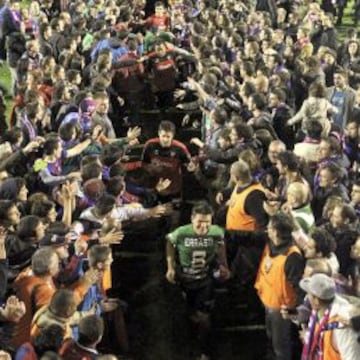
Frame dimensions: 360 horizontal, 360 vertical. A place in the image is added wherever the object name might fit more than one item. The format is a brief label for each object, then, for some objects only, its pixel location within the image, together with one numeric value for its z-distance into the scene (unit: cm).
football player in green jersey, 632
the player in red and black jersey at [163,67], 1177
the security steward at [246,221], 674
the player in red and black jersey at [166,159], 816
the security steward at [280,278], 578
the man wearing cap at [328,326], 484
